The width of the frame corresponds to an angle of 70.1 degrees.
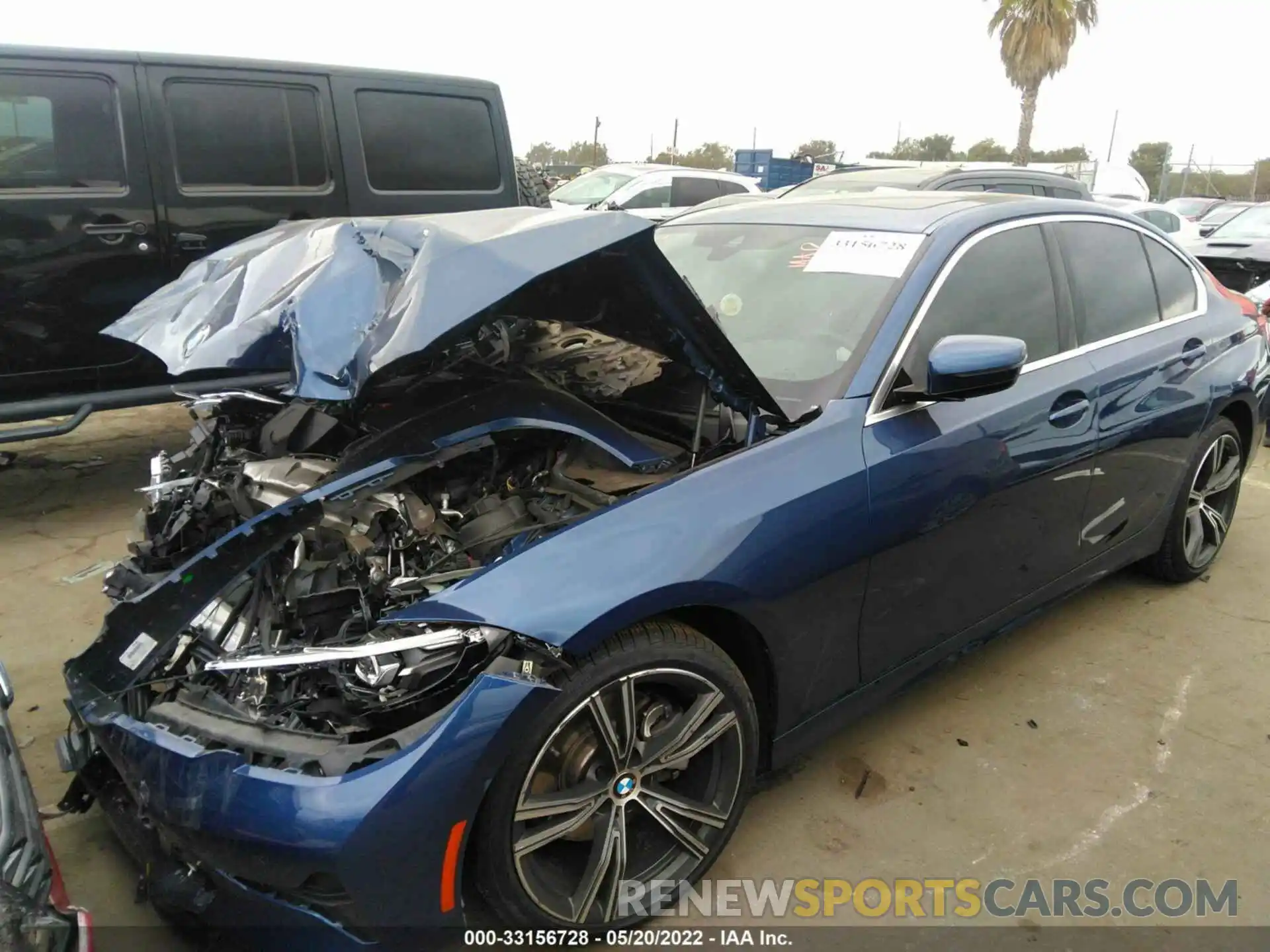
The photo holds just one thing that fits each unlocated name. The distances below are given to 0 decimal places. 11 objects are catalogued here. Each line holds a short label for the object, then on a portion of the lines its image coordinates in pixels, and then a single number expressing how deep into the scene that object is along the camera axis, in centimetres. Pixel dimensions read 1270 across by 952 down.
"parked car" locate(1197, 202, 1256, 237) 1597
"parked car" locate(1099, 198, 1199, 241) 1324
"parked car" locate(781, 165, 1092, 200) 833
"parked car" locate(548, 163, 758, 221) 1150
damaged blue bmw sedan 188
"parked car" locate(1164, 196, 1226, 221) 2144
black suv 464
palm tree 2289
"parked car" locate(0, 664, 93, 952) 157
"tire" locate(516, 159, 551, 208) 655
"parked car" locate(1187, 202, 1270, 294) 804
